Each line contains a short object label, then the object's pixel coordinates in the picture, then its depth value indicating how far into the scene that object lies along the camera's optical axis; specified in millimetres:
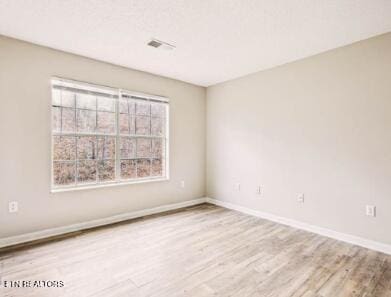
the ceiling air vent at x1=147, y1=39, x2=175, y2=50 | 2746
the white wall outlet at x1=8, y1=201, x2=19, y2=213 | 2656
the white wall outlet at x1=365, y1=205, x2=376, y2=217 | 2604
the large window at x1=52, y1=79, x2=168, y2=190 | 3092
